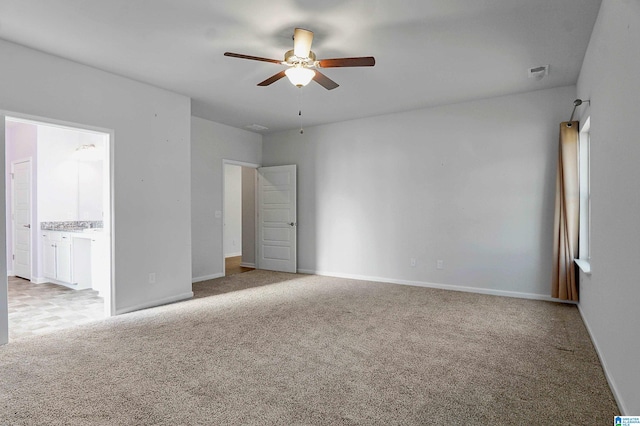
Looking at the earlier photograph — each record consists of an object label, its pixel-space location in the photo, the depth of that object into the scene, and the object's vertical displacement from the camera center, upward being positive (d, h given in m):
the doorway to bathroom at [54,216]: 5.43 -0.13
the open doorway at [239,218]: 7.81 -0.24
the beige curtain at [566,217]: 4.29 -0.12
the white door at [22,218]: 6.27 -0.17
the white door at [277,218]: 7.04 -0.20
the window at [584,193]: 4.21 +0.17
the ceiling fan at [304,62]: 2.98 +1.25
